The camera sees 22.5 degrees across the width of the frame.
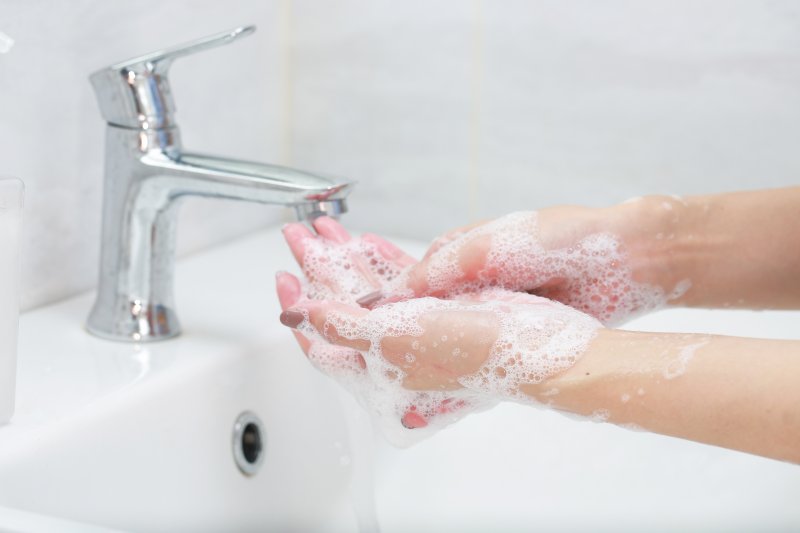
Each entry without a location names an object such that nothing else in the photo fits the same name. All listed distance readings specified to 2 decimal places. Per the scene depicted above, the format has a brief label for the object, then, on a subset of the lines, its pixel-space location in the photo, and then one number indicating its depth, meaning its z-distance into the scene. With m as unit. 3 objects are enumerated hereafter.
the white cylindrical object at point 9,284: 0.88
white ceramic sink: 0.94
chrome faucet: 0.97
